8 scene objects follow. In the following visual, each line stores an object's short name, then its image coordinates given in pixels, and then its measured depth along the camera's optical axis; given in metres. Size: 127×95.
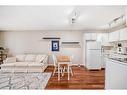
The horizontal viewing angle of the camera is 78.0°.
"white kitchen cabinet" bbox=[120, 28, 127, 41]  2.91
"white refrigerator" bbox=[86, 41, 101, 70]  3.76
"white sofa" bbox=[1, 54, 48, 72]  3.31
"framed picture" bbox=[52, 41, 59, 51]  4.43
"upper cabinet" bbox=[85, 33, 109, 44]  3.93
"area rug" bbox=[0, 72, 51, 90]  2.14
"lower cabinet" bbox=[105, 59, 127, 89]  1.05
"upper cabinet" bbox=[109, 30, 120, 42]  3.30
